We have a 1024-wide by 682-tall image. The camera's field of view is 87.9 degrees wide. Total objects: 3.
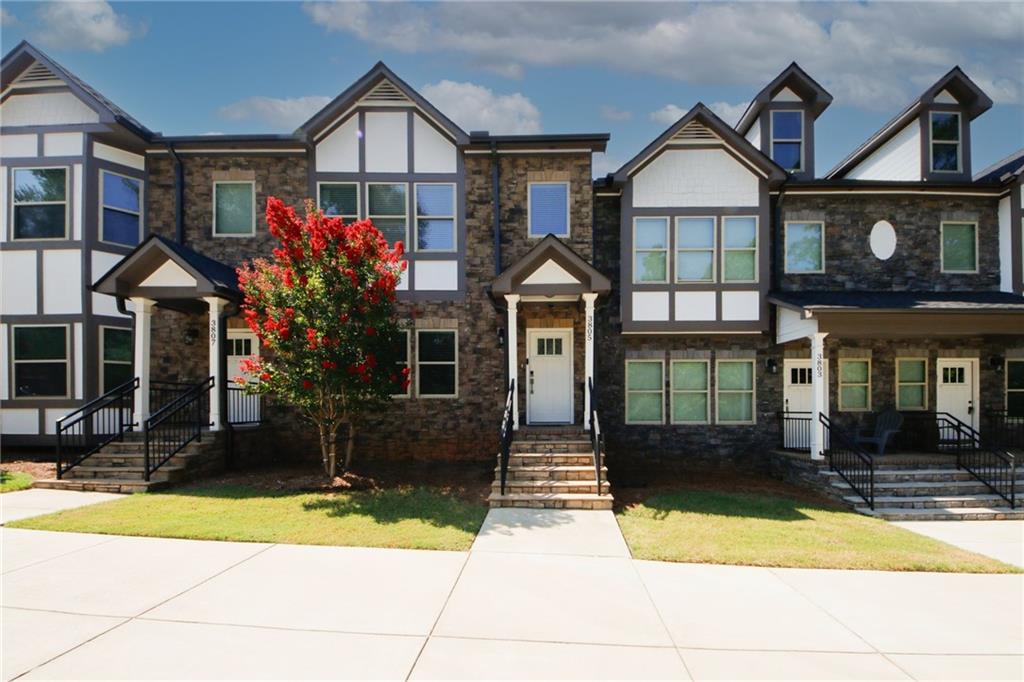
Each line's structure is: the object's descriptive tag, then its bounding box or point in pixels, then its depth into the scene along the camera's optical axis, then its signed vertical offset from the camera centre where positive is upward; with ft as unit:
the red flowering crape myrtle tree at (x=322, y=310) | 30.53 +2.39
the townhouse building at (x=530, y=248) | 40.11 +6.67
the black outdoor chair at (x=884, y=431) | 39.42 -6.15
